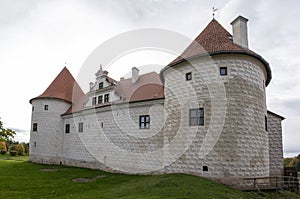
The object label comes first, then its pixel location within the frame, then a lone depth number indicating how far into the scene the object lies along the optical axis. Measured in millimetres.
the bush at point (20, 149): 42312
